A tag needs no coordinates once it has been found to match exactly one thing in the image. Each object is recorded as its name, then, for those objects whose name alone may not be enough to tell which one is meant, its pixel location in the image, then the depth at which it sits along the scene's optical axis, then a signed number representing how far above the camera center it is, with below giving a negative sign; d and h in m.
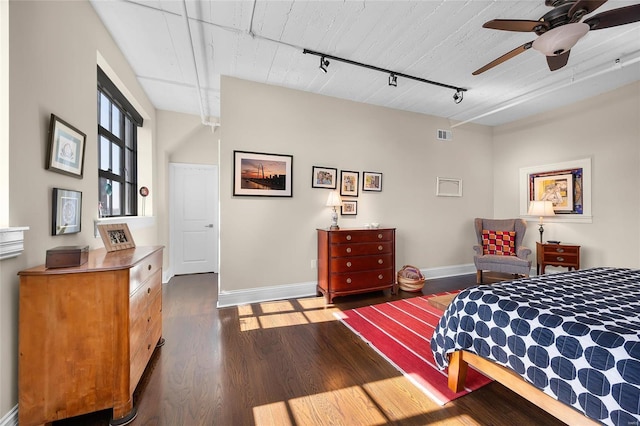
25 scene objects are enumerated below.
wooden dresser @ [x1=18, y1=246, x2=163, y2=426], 1.32 -0.70
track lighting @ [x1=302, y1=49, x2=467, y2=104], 2.80 +1.75
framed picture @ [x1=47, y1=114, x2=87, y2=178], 1.63 +0.43
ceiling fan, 1.66 +1.33
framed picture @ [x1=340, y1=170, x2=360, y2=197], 3.96 +0.47
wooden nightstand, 3.70 -0.60
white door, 4.61 -0.09
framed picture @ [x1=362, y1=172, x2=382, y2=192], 4.12 +0.52
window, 2.82 +0.77
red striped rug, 1.80 -1.18
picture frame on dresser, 1.95 -0.20
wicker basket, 3.88 -1.00
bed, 1.02 -0.62
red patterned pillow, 4.19 -0.47
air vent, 4.73 +1.47
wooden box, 1.40 -0.25
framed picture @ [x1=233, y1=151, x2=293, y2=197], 3.35 +0.52
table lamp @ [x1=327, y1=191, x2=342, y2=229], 3.60 +0.16
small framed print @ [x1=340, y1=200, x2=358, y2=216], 3.98 +0.08
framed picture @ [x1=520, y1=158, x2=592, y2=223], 3.92 +0.45
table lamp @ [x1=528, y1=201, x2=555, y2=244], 4.03 +0.09
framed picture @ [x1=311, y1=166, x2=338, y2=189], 3.77 +0.53
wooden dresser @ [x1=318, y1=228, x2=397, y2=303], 3.39 -0.65
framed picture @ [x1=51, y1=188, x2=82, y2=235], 1.65 -0.01
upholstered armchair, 3.87 -0.65
